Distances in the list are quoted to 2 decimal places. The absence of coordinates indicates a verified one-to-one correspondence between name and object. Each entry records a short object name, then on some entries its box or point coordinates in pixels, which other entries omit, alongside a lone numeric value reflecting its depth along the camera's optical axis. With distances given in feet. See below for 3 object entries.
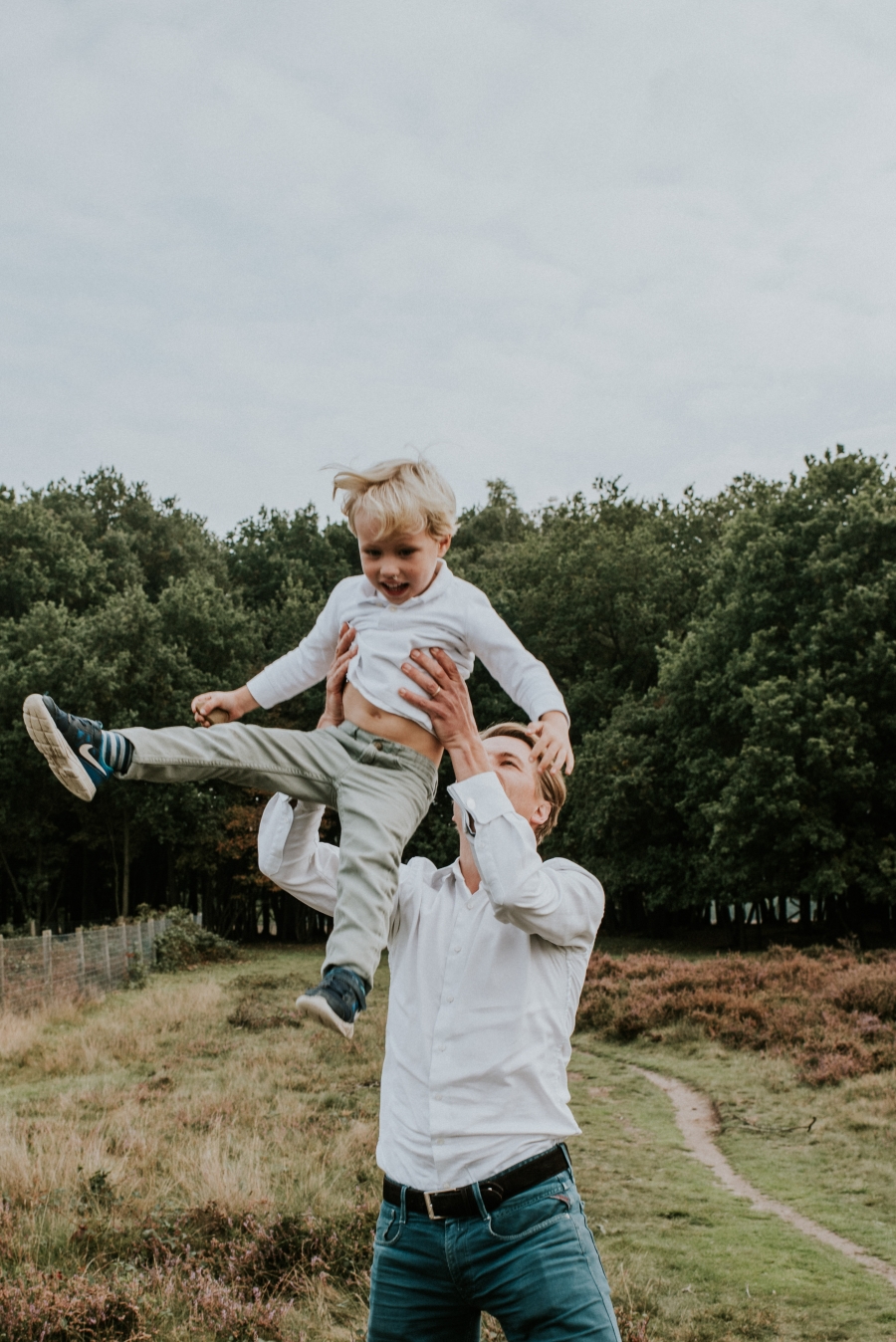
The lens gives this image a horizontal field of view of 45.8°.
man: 7.57
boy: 8.96
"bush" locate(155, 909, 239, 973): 84.05
